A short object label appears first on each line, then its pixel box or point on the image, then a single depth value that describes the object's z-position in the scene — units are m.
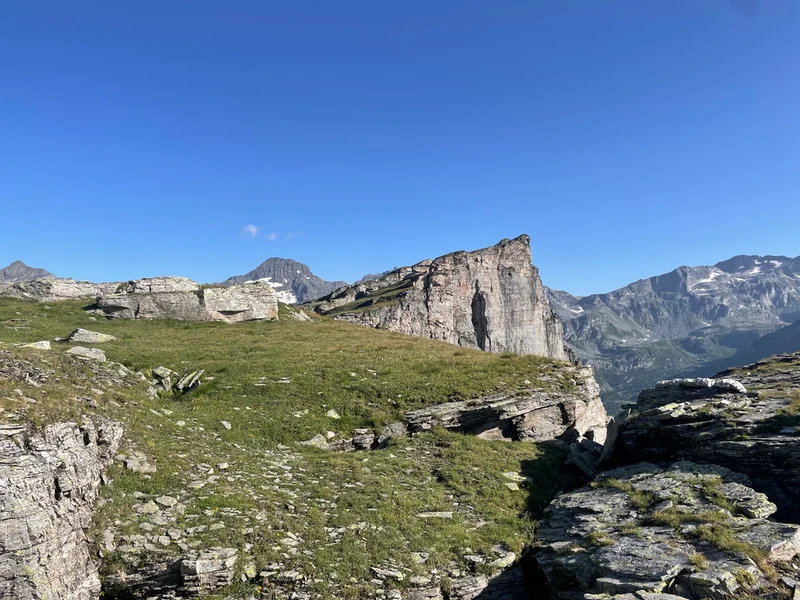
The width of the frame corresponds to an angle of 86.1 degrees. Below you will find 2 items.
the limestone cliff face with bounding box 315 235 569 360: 161.79
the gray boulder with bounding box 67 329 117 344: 36.16
